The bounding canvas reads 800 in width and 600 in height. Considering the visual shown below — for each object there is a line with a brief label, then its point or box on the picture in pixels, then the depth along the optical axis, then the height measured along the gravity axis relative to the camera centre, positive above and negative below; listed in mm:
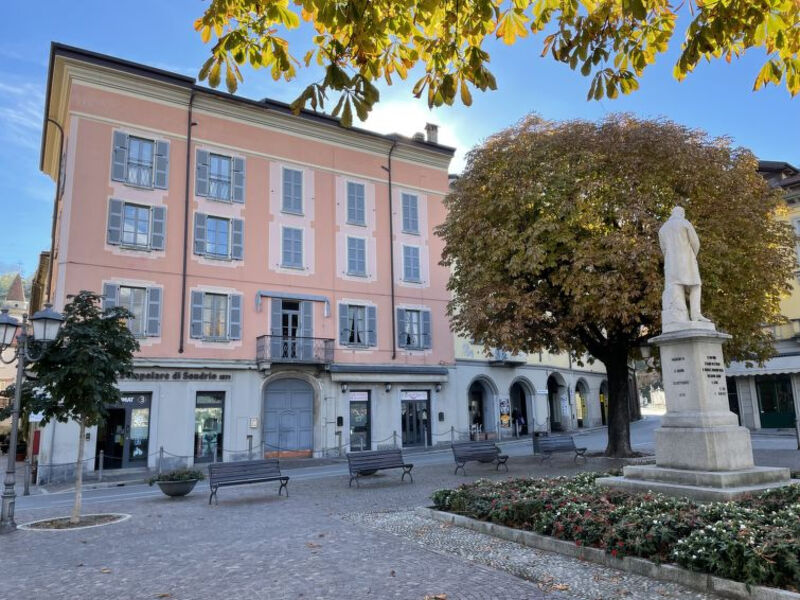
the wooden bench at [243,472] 13570 -1166
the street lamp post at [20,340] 10711 +1561
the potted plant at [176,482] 14203 -1355
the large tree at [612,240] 15883 +4692
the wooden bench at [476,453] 17609 -1081
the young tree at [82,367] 11219 +1094
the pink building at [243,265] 23359 +6724
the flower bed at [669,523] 5422 -1252
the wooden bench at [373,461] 15766 -1129
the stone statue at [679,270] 10484 +2454
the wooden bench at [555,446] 18812 -999
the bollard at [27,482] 17536 -1609
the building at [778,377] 31156 +1638
